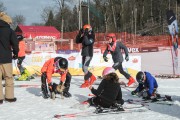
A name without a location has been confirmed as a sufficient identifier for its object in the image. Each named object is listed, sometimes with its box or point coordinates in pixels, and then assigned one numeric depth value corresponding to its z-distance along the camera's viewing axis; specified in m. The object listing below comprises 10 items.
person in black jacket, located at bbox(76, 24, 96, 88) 10.52
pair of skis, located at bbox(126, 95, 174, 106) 7.63
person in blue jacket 8.06
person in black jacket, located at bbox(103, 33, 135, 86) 10.66
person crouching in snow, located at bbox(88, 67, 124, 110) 6.77
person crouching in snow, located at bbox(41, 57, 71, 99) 7.84
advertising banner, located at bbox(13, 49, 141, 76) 14.75
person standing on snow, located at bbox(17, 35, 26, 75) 12.52
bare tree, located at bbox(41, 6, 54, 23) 68.75
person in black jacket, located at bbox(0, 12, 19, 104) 7.52
